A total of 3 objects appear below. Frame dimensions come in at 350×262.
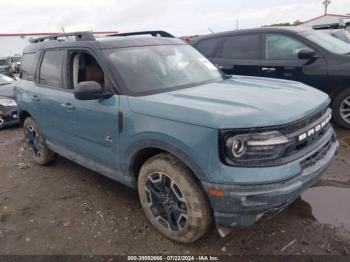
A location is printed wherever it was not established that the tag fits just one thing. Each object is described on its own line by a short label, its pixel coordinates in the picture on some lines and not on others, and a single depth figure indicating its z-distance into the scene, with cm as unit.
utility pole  5248
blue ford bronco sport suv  241
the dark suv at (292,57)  561
